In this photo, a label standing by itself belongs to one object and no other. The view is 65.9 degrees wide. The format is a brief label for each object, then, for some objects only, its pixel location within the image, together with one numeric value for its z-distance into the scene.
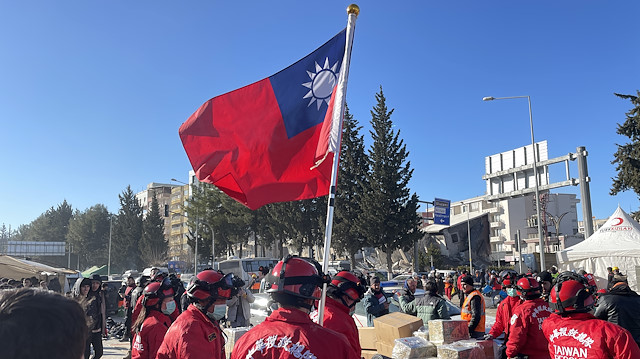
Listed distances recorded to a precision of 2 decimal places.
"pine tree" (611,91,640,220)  24.45
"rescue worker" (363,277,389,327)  9.47
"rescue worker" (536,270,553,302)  8.34
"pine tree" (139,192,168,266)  76.62
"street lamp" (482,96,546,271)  22.82
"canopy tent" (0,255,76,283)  20.23
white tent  20.78
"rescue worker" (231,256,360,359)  2.61
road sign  31.47
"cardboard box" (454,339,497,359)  7.27
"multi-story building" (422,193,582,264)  67.69
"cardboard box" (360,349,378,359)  7.68
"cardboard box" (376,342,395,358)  7.80
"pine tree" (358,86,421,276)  41.06
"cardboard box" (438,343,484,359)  6.95
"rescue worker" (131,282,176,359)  4.76
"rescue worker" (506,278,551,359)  5.70
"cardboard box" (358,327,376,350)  8.27
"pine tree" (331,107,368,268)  42.81
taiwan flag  5.46
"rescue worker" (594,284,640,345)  6.20
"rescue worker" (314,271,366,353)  4.32
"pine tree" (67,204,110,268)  88.31
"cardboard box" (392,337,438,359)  7.31
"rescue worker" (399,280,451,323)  8.84
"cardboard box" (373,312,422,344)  7.88
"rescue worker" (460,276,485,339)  8.13
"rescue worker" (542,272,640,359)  3.71
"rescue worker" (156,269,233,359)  3.64
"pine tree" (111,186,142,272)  80.00
